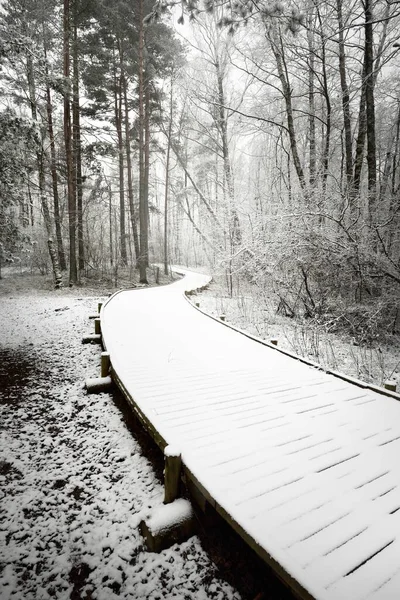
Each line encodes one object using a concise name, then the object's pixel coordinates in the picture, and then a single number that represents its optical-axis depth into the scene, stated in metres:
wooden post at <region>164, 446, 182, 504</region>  2.38
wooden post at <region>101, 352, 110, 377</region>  4.82
